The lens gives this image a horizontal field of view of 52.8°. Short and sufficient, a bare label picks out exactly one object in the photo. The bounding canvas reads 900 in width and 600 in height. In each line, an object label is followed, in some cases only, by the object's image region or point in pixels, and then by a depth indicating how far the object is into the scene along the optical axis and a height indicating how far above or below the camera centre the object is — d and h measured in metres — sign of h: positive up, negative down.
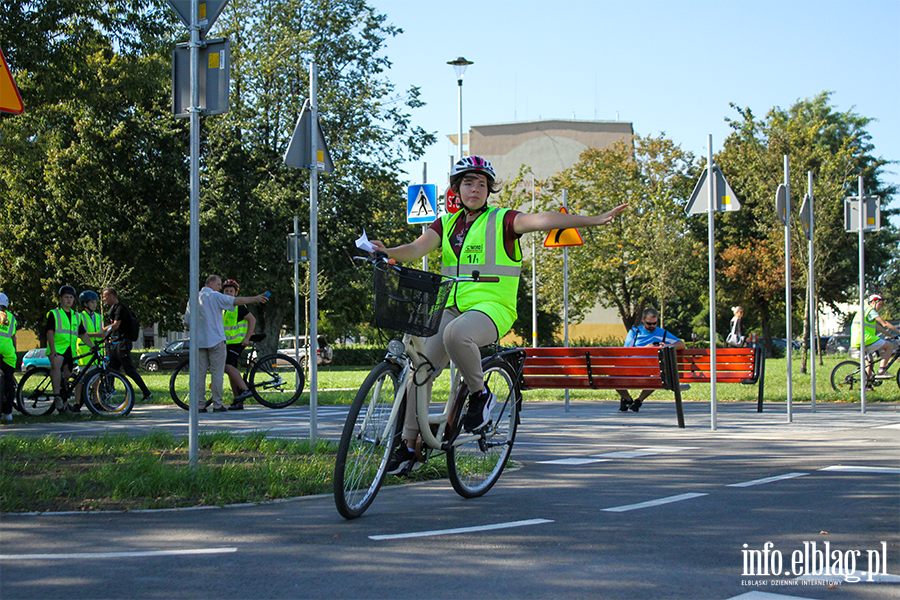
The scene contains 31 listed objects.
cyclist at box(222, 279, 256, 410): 13.95 -0.38
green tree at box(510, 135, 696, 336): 48.28 +5.89
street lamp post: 20.57 +5.95
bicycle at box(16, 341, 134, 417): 12.99 -1.08
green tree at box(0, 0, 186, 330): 34.03 +4.04
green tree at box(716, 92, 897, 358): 27.58 +4.64
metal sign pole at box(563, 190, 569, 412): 13.45 +0.37
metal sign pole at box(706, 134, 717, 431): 10.44 +0.41
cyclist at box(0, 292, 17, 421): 11.84 -0.55
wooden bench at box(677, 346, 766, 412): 11.82 -0.64
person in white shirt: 13.40 -0.29
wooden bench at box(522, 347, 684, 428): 11.03 -0.69
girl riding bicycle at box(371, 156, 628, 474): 5.47 +0.32
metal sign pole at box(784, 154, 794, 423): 11.28 +0.80
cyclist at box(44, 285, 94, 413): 13.08 -0.30
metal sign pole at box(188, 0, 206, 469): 6.70 +0.66
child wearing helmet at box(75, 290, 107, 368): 13.53 -0.07
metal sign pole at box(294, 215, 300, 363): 19.28 +1.56
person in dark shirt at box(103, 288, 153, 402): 13.85 -0.30
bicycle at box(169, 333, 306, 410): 14.19 -0.97
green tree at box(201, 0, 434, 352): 33.94 +6.57
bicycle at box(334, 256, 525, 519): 5.01 -0.57
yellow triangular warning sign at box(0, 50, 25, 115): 5.96 +1.47
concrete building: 67.62 +13.05
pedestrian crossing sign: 12.30 +1.54
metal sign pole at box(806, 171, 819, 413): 12.52 +0.39
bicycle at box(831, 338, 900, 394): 15.96 -1.06
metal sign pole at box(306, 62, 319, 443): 8.00 +0.48
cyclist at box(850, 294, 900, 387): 15.89 -0.36
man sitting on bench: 13.63 -0.29
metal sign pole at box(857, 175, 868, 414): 12.70 +0.64
